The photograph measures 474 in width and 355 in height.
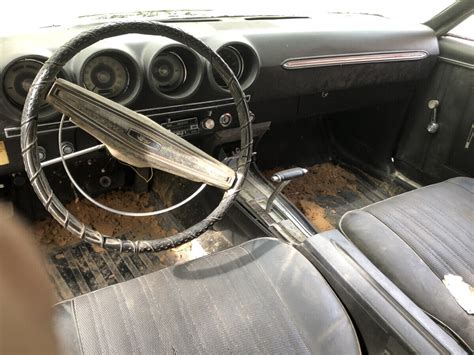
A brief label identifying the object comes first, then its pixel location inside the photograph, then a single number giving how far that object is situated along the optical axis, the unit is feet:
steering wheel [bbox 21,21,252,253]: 3.38
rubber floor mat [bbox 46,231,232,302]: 5.92
